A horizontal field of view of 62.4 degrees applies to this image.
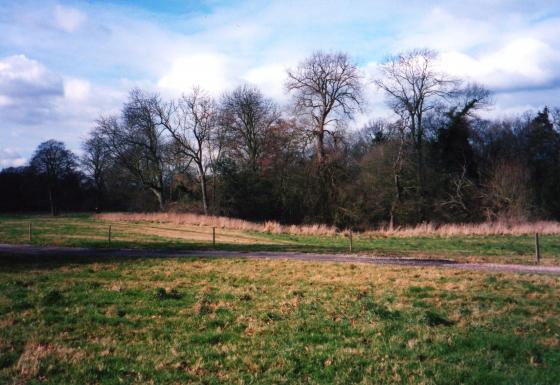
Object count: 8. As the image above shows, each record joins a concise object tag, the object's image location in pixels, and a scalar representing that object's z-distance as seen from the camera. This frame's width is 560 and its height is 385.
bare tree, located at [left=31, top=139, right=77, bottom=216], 75.12
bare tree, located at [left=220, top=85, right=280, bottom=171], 55.50
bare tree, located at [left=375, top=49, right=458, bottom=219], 46.44
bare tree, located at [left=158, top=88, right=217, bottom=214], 56.72
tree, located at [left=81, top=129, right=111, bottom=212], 73.47
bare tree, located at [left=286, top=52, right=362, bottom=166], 46.19
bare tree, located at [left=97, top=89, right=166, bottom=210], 59.44
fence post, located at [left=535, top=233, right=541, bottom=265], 18.16
